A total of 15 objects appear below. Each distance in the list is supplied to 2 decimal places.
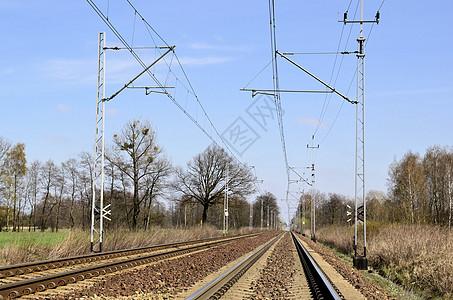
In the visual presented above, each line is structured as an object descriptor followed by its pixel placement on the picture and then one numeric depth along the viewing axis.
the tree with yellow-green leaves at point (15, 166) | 67.50
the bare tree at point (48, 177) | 75.00
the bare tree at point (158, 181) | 55.91
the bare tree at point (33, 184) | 78.19
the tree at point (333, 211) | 125.00
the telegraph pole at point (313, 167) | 52.58
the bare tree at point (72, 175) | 74.62
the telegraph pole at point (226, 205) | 53.24
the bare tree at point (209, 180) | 64.31
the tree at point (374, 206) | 37.55
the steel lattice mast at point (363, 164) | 20.31
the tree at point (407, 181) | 61.28
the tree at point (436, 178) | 68.62
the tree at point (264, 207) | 136.88
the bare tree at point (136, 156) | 46.06
